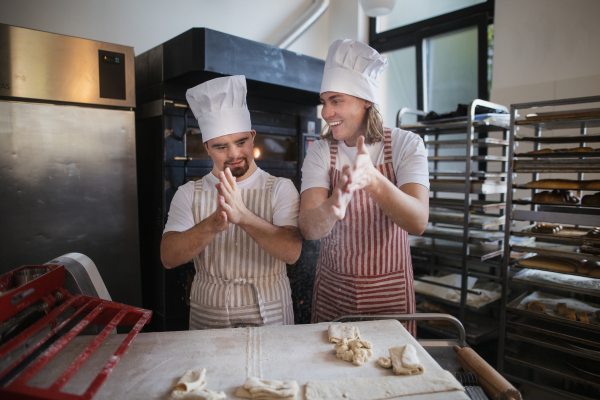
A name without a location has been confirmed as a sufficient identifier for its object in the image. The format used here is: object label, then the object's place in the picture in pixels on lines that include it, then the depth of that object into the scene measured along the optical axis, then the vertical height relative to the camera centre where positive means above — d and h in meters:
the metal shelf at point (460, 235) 2.63 -0.39
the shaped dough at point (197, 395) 0.84 -0.47
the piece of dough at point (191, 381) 0.87 -0.46
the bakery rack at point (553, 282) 2.07 -0.59
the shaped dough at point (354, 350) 1.00 -0.45
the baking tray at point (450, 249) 2.68 -0.50
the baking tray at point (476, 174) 2.64 +0.05
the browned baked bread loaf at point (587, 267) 2.15 -0.48
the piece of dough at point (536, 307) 2.26 -0.74
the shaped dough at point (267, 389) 0.85 -0.47
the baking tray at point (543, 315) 2.02 -0.76
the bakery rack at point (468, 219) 2.60 -0.28
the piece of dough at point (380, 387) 0.87 -0.47
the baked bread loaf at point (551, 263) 2.20 -0.48
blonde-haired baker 1.41 -0.05
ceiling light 2.71 +1.22
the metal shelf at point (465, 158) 2.59 +0.16
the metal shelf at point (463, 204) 2.60 -0.16
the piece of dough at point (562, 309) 2.17 -0.72
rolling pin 0.96 -0.52
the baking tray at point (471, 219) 2.63 -0.27
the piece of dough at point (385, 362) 0.98 -0.46
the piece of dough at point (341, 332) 1.10 -0.44
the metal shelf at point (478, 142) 2.60 +0.27
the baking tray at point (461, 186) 2.56 -0.04
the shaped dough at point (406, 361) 0.94 -0.45
